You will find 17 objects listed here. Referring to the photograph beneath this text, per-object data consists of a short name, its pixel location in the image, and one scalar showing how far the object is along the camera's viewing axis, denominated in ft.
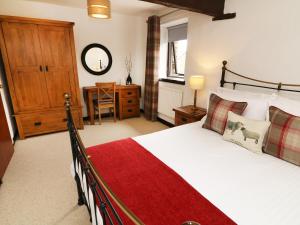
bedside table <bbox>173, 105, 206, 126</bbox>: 8.20
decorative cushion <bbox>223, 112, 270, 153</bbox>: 5.10
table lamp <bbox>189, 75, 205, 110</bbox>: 8.47
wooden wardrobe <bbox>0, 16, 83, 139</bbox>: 9.09
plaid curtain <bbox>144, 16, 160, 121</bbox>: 11.78
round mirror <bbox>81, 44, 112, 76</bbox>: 12.66
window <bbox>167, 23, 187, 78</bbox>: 11.39
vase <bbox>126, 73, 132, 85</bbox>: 14.15
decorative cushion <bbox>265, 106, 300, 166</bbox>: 4.52
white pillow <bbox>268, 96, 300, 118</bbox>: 5.06
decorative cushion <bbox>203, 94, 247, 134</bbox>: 5.99
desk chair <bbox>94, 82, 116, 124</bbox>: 12.03
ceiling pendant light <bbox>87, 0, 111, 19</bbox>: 5.92
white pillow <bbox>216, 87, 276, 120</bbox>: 5.79
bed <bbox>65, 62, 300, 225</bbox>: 3.09
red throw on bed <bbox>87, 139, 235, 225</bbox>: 3.03
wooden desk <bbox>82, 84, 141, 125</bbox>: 12.41
